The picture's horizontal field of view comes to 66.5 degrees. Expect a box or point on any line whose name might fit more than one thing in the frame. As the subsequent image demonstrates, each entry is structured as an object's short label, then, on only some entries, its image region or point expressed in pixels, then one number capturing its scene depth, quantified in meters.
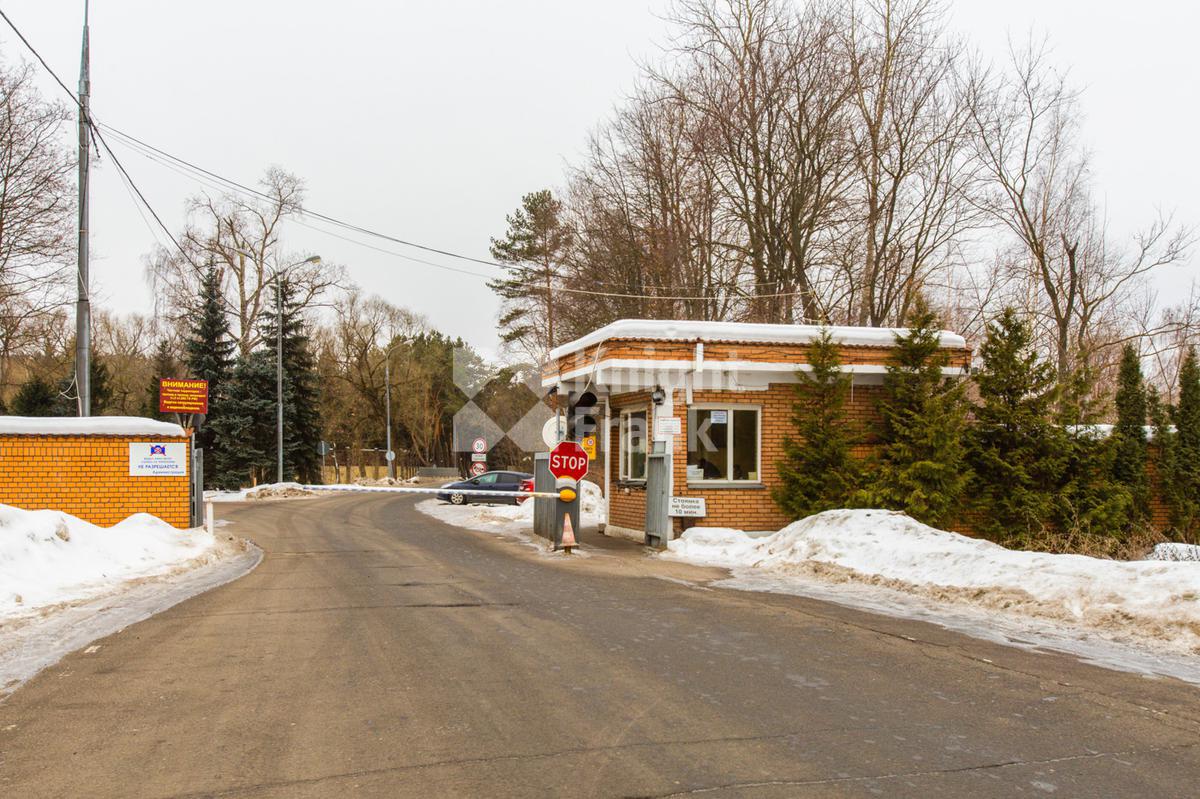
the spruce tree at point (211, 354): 49.34
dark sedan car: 33.47
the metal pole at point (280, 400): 39.62
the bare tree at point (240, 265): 51.94
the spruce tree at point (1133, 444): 18.56
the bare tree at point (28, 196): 29.47
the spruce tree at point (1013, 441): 16.56
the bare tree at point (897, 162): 27.30
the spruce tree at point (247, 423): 47.69
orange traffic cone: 15.86
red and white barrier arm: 16.27
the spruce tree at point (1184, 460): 18.84
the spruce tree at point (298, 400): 49.78
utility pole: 18.33
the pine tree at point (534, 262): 44.75
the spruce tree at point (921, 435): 15.85
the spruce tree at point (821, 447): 16.28
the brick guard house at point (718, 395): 16.66
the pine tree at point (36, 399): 45.66
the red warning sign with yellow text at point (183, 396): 33.50
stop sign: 16.30
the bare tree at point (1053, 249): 29.48
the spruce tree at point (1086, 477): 16.69
